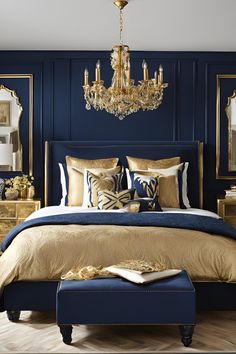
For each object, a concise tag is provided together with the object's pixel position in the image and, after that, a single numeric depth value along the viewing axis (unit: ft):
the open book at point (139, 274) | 12.25
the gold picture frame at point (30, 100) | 22.80
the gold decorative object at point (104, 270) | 12.69
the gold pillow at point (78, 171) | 20.74
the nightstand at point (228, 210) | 21.48
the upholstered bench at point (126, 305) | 12.06
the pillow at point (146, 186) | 19.82
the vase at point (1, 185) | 21.95
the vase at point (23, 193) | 22.09
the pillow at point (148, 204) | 18.66
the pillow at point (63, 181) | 21.44
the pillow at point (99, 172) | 20.12
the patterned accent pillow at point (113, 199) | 18.74
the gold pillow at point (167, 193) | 20.30
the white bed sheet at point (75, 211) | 18.54
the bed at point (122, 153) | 22.26
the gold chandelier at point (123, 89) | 16.87
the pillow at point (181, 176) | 20.73
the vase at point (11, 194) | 21.74
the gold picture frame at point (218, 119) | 22.81
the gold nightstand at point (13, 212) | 21.33
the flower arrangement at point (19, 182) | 21.98
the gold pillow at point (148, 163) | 21.34
